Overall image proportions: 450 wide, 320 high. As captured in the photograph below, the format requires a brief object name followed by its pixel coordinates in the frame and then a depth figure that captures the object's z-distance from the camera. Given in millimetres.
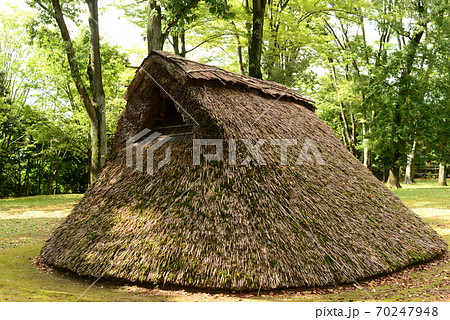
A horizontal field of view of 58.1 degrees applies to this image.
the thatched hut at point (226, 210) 6383
